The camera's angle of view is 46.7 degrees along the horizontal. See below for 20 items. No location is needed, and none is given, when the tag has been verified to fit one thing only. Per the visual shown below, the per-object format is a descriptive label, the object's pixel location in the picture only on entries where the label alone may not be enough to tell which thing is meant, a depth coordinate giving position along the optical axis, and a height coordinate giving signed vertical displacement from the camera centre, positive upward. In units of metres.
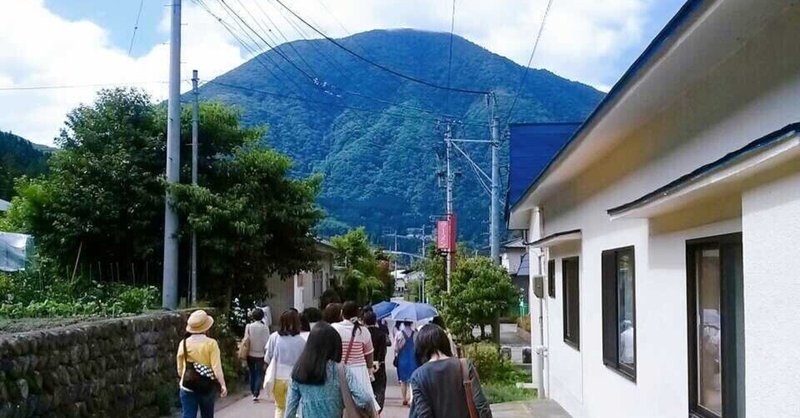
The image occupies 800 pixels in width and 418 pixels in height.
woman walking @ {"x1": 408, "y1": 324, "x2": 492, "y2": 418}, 5.62 -0.71
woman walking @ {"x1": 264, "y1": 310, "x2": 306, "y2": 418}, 9.12 -0.82
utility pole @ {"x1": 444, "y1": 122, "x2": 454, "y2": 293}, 41.22 +4.37
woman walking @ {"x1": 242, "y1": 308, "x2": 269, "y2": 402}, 14.27 -1.02
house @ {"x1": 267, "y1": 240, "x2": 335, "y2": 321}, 30.58 -0.60
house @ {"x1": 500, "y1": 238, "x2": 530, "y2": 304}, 44.00 +0.60
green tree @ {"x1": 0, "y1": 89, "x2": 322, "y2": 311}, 17.72 +1.40
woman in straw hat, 8.87 -0.80
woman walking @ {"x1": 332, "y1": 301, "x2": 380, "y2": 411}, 9.12 -0.72
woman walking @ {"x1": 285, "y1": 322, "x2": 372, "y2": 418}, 6.74 -0.79
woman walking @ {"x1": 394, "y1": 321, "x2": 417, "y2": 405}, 13.71 -1.27
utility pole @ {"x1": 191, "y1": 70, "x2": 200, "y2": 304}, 17.56 +2.77
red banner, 34.38 +1.44
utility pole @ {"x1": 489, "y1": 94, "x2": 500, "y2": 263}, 29.57 +2.30
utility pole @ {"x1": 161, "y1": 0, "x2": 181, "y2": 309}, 16.45 +2.01
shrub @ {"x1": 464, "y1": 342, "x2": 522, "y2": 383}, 19.11 -1.91
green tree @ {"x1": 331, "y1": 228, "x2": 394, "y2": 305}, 48.53 +0.24
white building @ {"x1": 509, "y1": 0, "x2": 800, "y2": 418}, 4.22 +0.33
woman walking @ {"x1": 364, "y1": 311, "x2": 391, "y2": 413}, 12.48 -1.12
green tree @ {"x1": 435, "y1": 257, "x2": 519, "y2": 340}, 23.34 -0.66
